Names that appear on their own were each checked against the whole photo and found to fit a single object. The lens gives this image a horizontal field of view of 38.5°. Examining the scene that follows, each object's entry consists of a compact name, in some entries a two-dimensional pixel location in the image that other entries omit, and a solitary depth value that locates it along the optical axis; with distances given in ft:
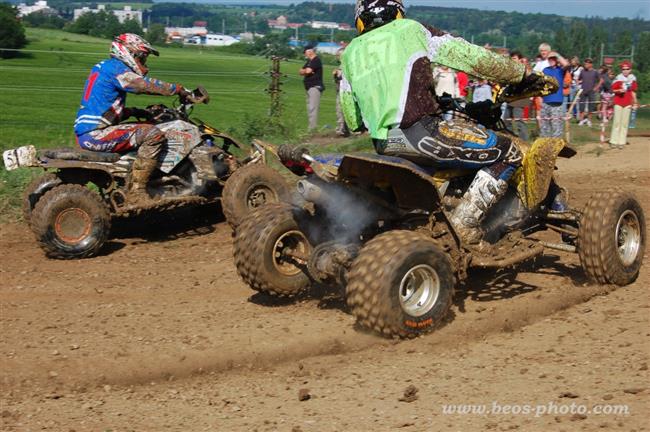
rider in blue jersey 32.76
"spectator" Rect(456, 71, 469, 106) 59.19
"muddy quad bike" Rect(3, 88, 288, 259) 31.14
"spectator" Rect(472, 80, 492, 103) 57.52
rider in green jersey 20.17
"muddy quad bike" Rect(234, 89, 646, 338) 19.77
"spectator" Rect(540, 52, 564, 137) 54.60
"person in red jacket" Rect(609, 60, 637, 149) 57.52
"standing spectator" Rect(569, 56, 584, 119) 68.95
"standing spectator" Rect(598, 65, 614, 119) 67.56
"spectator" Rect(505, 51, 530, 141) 53.01
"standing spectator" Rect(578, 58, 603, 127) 68.23
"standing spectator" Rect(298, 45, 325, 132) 62.28
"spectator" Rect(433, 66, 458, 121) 56.80
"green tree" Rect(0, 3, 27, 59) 83.51
